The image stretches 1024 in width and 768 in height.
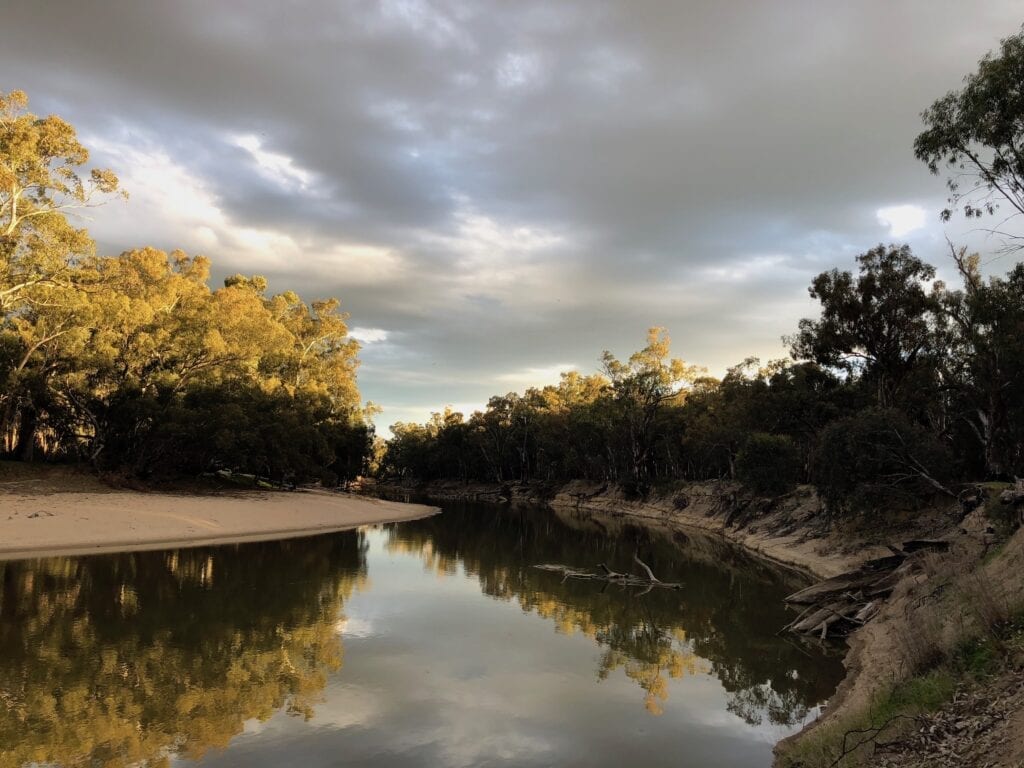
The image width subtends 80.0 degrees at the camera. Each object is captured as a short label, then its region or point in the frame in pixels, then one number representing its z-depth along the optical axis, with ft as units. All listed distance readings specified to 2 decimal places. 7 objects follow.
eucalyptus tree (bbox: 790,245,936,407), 113.91
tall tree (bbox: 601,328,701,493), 237.04
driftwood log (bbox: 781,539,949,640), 61.82
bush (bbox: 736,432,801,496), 150.92
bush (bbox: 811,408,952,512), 92.38
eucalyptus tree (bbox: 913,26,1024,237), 58.65
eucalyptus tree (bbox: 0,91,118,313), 96.27
